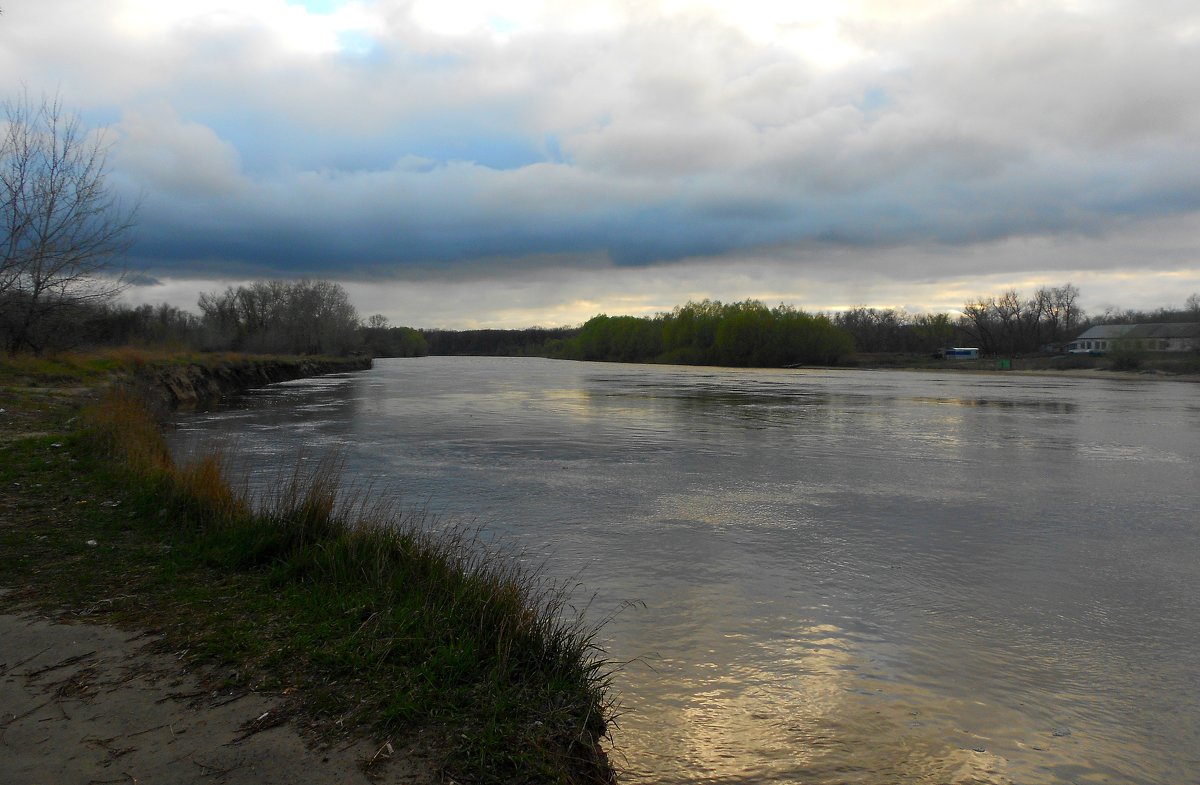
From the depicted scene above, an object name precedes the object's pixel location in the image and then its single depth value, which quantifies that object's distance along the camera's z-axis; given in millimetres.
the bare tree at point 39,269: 15000
